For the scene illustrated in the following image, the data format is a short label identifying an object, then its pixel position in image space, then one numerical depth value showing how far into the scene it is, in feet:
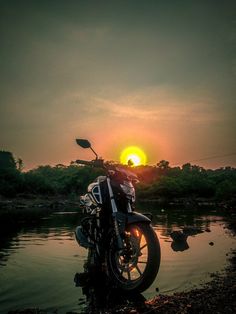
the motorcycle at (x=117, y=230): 13.27
